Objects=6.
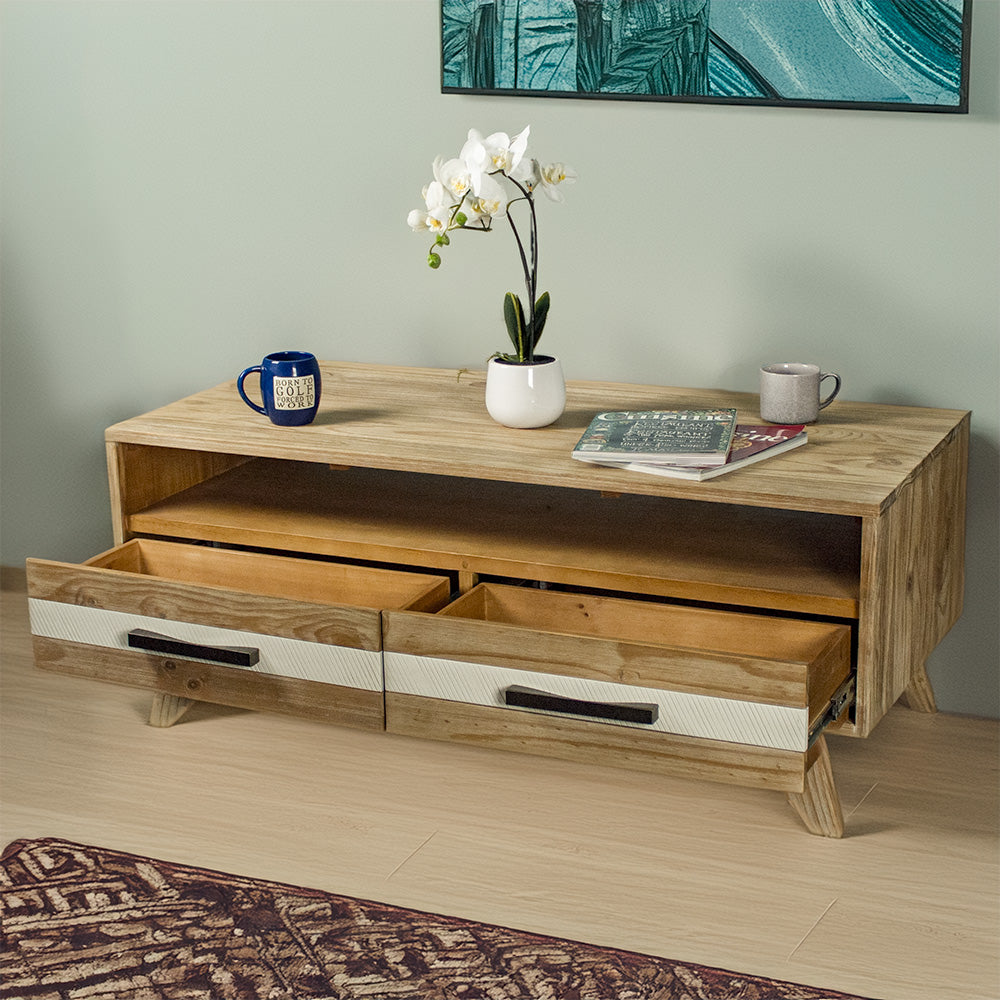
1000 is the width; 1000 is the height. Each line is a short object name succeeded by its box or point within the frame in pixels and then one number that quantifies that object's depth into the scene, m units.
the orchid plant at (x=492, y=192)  1.86
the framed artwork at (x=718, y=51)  1.91
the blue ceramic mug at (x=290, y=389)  1.97
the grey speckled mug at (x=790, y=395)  1.90
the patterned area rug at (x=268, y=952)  1.51
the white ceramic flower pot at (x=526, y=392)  1.91
